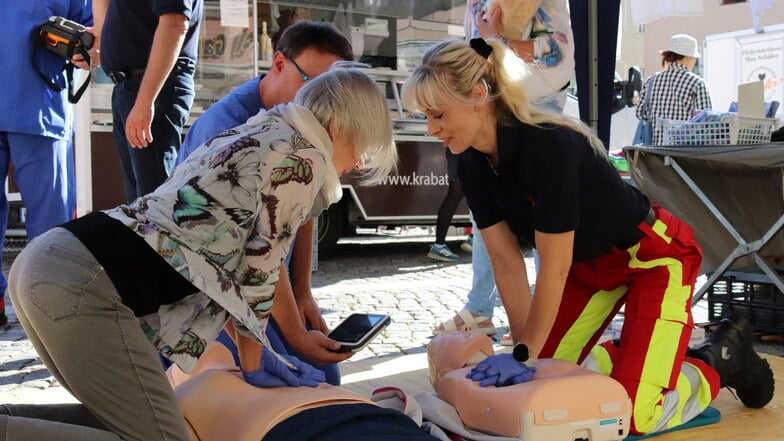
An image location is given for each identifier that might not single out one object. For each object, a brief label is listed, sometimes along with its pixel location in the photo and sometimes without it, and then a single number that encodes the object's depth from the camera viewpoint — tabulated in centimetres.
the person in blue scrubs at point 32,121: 338
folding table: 388
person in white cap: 612
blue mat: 248
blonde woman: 221
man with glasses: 235
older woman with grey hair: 156
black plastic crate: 379
